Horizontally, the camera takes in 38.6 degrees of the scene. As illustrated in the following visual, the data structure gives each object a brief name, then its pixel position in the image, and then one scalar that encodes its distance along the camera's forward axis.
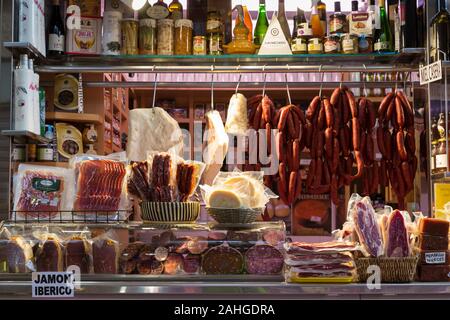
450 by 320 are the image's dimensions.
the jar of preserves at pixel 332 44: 3.77
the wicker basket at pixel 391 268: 2.63
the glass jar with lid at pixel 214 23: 3.87
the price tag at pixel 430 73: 3.29
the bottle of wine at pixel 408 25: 3.65
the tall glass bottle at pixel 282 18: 4.34
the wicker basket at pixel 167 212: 2.88
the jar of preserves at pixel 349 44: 3.77
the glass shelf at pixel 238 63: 3.75
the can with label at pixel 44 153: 3.82
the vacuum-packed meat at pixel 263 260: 2.67
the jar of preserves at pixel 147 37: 3.79
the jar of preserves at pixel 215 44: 3.83
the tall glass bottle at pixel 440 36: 3.47
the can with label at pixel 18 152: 3.55
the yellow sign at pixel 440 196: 3.45
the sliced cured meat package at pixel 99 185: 2.97
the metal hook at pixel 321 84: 3.84
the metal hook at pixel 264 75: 3.76
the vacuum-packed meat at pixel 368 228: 2.67
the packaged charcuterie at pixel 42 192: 3.03
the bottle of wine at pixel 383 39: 3.75
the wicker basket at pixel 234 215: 2.79
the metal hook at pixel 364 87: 3.88
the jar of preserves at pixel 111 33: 3.80
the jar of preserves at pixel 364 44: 3.79
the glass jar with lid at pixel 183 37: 3.82
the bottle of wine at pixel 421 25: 3.64
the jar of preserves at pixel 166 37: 3.79
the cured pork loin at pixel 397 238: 2.67
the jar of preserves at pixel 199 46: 3.80
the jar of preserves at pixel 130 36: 3.81
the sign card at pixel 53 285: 2.57
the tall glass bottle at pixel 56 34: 3.74
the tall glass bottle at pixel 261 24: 4.28
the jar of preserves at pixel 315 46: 3.77
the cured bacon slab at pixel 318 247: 2.66
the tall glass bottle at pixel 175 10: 3.93
